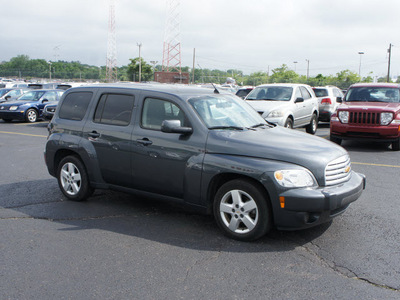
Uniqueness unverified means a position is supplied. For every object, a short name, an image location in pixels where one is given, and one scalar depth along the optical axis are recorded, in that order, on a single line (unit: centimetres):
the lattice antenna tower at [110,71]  8043
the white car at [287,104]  1231
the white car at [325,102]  1829
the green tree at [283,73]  8350
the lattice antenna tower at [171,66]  7209
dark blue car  1953
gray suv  440
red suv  1081
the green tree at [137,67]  6916
